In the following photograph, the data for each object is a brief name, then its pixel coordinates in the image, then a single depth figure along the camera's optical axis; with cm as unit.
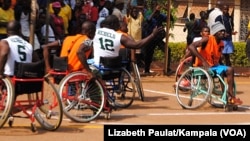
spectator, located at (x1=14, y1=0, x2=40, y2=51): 1392
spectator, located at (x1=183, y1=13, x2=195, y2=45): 1695
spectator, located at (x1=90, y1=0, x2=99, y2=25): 1574
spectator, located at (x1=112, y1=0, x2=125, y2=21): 1519
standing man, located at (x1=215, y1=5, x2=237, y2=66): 1569
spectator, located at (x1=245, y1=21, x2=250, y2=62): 1636
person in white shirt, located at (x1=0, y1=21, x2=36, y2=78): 863
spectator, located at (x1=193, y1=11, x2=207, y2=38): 1650
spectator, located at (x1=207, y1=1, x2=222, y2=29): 1569
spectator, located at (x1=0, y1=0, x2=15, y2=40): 1338
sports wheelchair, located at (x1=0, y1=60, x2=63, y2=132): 840
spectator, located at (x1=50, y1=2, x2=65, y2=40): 1470
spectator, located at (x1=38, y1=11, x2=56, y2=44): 1470
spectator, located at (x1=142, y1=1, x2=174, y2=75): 1617
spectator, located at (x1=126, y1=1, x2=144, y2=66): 1612
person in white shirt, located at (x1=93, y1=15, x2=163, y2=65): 1002
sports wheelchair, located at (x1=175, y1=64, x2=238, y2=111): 1092
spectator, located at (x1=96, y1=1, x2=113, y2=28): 1572
